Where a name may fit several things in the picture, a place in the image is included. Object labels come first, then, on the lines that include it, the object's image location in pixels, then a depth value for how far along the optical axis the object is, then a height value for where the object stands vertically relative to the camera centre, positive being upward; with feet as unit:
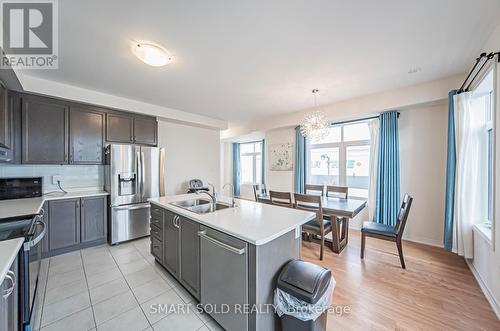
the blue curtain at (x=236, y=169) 25.32 -0.66
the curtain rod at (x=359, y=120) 12.28 +3.20
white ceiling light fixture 6.58 +4.05
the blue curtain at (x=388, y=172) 11.16 -0.47
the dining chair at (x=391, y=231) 7.87 -3.02
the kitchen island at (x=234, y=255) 4.19 -2.42
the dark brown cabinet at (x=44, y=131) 8.87 +1.66
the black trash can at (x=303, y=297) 3.87 -2.89
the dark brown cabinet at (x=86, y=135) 10.07 +1.63
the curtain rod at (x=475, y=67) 5.89 +3.53
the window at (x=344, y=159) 13.08 +0.45
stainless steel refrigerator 10.33 -1.35
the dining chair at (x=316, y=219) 8.71 -2.64
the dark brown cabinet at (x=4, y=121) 6.72 +1.65
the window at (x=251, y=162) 23.26 +0.28
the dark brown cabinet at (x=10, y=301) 3.01 -2.53
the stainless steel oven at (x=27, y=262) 4.26 -2.57
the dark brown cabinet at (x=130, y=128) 11.31 +2.32
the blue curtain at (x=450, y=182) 8.65 -0.82
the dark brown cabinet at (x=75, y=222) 8.92 -3.05
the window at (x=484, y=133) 7.82 +1.38
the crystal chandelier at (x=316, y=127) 10.56 +2.16
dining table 8.41 -2.20
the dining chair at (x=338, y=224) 9.34 -3.17
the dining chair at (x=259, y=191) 11.52 -1.90
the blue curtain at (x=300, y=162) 15.38 +0.20
